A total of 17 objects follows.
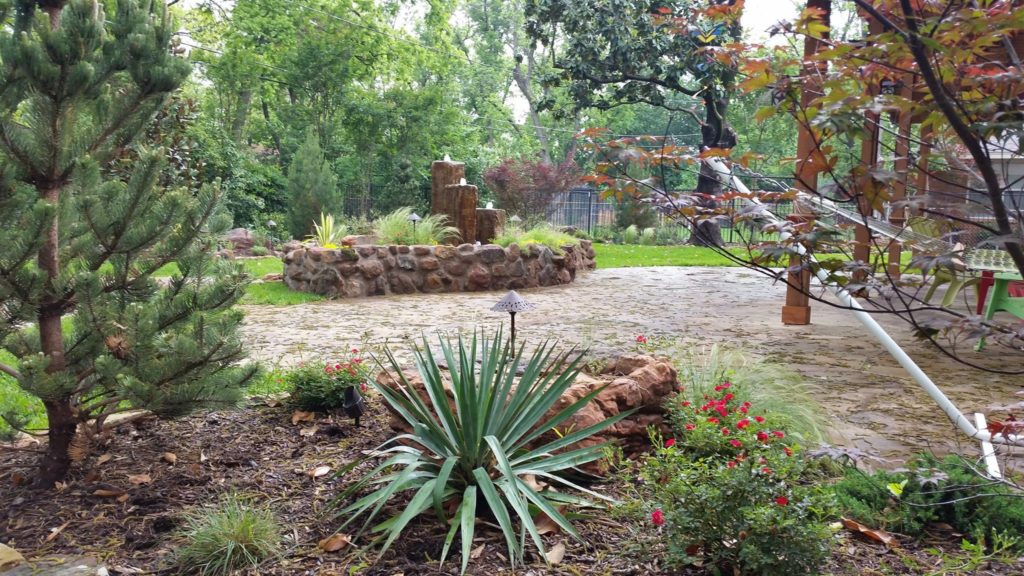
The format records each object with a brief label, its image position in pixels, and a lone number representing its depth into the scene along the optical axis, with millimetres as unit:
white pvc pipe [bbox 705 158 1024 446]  2416
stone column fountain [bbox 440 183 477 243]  10484
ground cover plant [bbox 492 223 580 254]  9945
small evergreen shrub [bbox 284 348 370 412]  3396
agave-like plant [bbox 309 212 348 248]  9807
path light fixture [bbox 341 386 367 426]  3225
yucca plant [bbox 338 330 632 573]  2188
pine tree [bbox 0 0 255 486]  2289
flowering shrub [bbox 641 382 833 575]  1908
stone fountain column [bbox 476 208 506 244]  10742
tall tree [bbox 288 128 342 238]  14469
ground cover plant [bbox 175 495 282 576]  2078
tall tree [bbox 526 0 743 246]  13344
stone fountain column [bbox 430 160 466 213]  10828
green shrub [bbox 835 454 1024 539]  2312
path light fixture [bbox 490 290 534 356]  3605
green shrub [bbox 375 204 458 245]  9812
